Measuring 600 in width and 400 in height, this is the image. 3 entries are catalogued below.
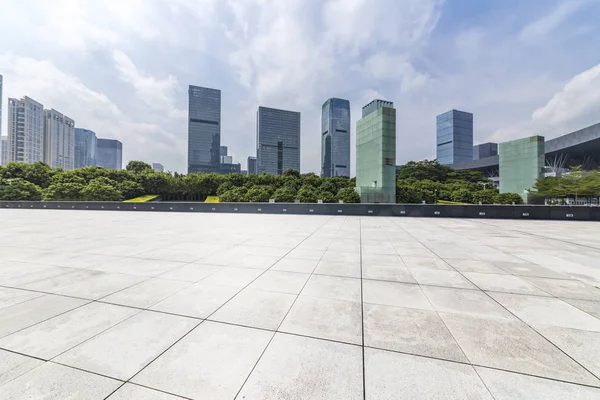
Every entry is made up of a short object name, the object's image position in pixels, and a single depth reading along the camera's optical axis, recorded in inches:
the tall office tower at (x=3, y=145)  6362.7
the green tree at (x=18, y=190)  1499.8
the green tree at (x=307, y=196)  1380.3
